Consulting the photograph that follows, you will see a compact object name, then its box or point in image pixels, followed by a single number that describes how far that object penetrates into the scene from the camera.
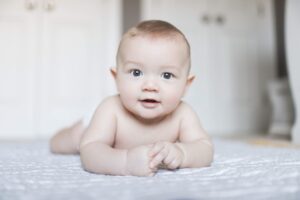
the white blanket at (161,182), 0.40
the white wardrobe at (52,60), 2.10
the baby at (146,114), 0.54
